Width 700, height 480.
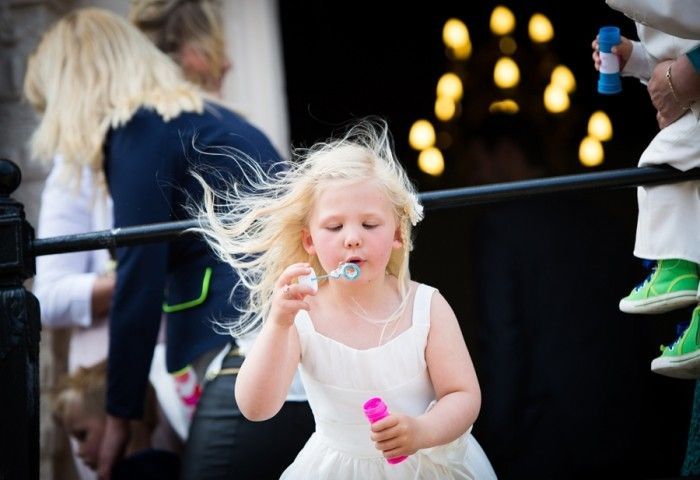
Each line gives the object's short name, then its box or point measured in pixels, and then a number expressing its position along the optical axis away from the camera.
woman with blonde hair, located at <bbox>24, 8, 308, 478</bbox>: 6.50
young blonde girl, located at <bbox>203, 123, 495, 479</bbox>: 4.68
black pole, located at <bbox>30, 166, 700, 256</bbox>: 5.45
